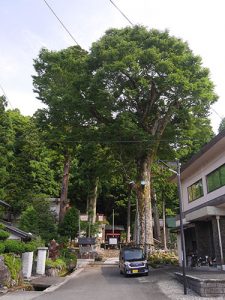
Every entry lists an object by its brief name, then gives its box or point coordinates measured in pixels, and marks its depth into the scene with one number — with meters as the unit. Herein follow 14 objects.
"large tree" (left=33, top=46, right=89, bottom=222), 19.26
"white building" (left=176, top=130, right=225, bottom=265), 13.42
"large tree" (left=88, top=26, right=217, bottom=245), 17.44
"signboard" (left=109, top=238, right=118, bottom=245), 37.92
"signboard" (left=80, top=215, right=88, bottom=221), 27.13
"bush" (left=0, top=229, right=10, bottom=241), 11.72
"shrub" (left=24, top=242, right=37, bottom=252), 12.96
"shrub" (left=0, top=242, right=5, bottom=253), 10.81
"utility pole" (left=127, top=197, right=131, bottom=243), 35.61
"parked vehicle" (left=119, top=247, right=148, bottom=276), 14.38
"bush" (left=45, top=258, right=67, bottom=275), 15.72
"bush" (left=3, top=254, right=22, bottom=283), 11.26
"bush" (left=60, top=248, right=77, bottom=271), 18.96
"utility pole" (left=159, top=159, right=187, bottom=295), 9.28
